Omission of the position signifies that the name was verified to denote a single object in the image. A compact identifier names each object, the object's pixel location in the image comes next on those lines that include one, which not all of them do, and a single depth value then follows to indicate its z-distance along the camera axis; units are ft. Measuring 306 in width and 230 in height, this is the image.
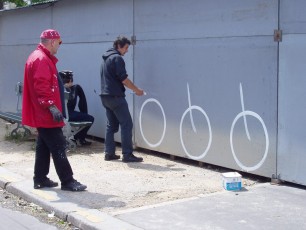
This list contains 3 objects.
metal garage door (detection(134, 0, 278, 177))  23.47
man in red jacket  22.24
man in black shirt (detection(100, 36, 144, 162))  28.09
